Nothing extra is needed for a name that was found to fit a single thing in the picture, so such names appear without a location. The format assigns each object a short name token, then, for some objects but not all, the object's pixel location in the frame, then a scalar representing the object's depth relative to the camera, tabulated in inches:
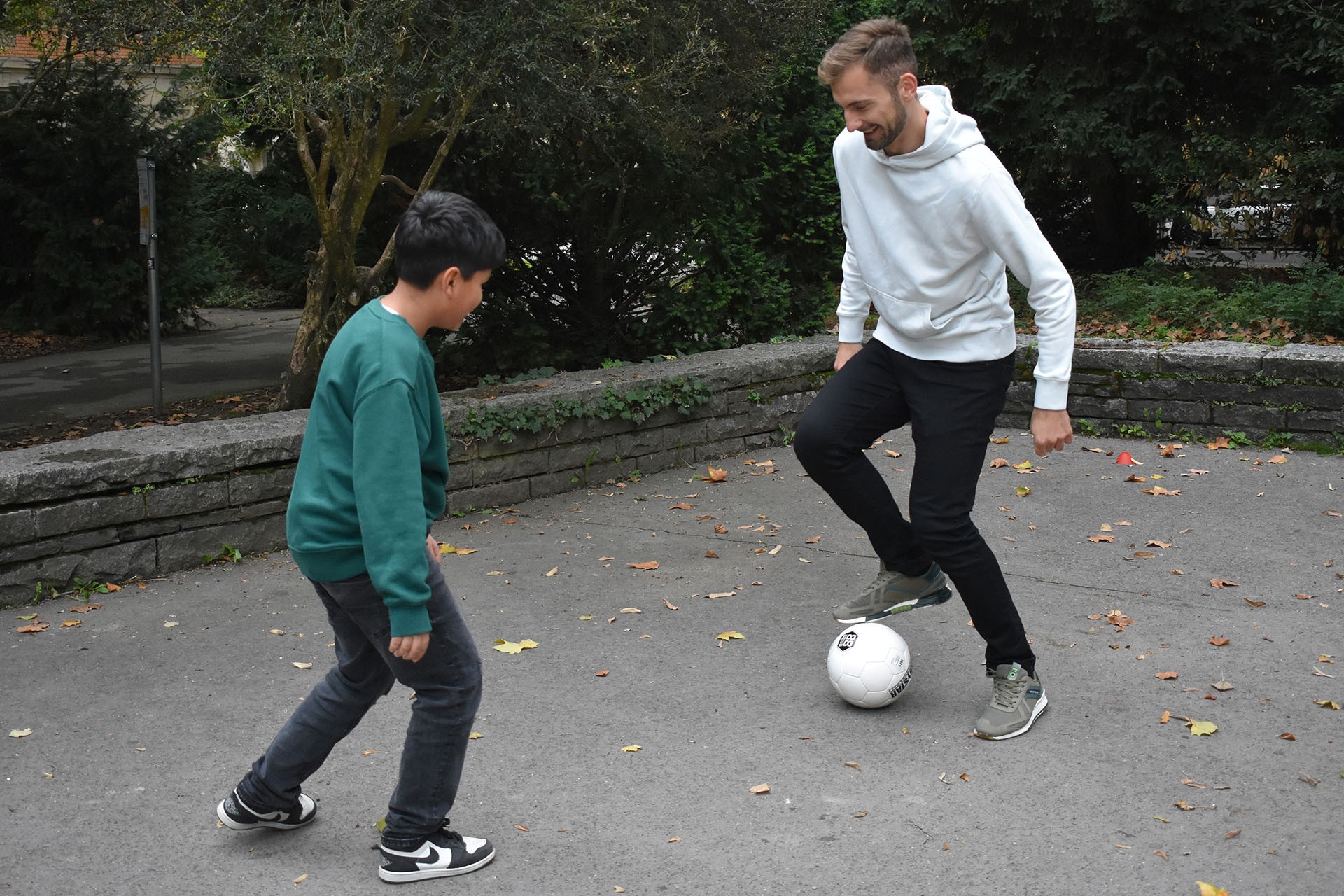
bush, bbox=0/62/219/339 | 528.1
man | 148.3
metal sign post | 314.5
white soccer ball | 160.9
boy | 110.8
